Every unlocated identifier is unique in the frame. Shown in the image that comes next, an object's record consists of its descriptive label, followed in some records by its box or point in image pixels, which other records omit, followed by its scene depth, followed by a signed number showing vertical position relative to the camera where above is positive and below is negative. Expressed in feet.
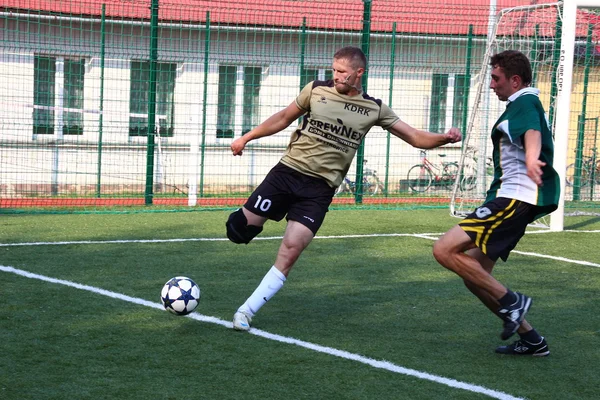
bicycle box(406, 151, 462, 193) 60.64 -4.00
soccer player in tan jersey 20.65 -0.83
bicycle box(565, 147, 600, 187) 55.72 -2.97
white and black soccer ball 19.95 -4.24
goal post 39.27 +2.15
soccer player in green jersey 17.74 -1.70
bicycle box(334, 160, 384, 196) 55.11 -4.40
